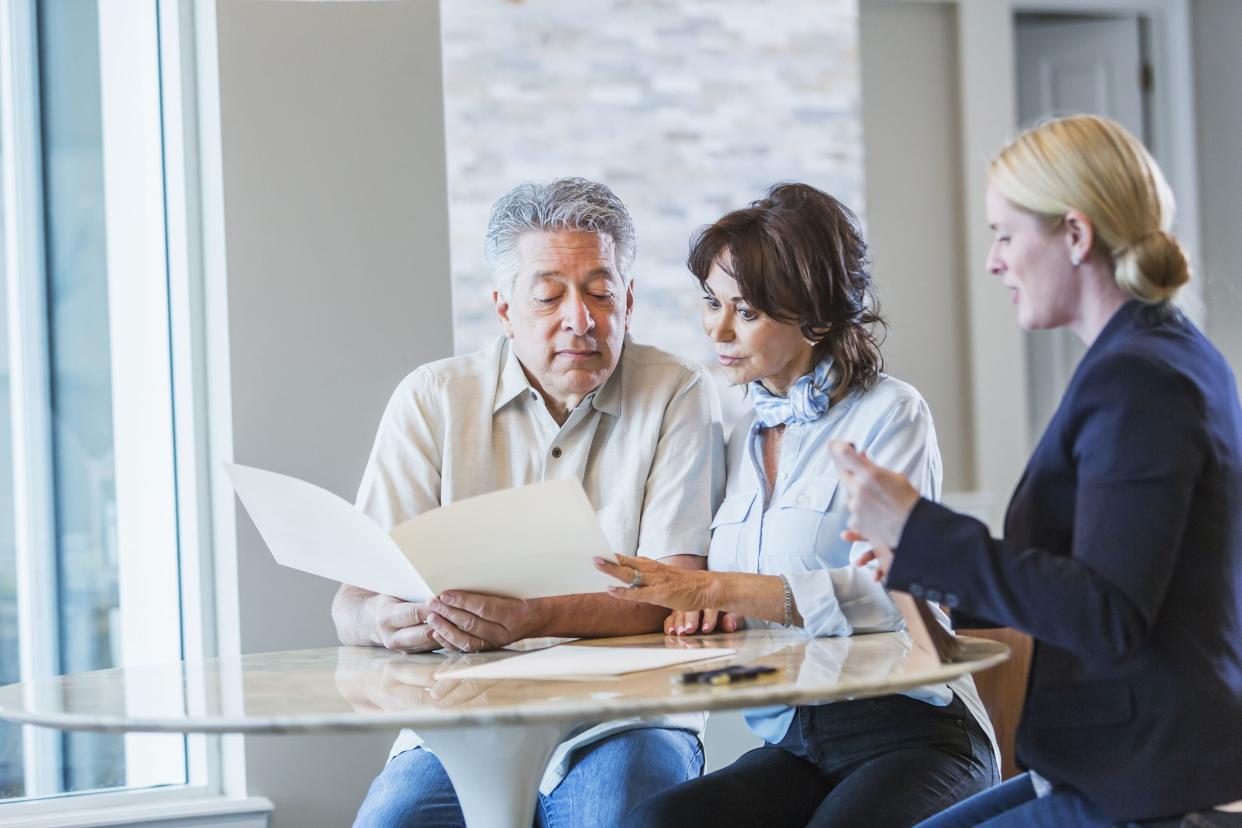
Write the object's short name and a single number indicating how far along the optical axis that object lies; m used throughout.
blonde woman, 2.71
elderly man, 3.26
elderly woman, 3.05
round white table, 2.68
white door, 6.28
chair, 3.58
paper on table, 2.86
